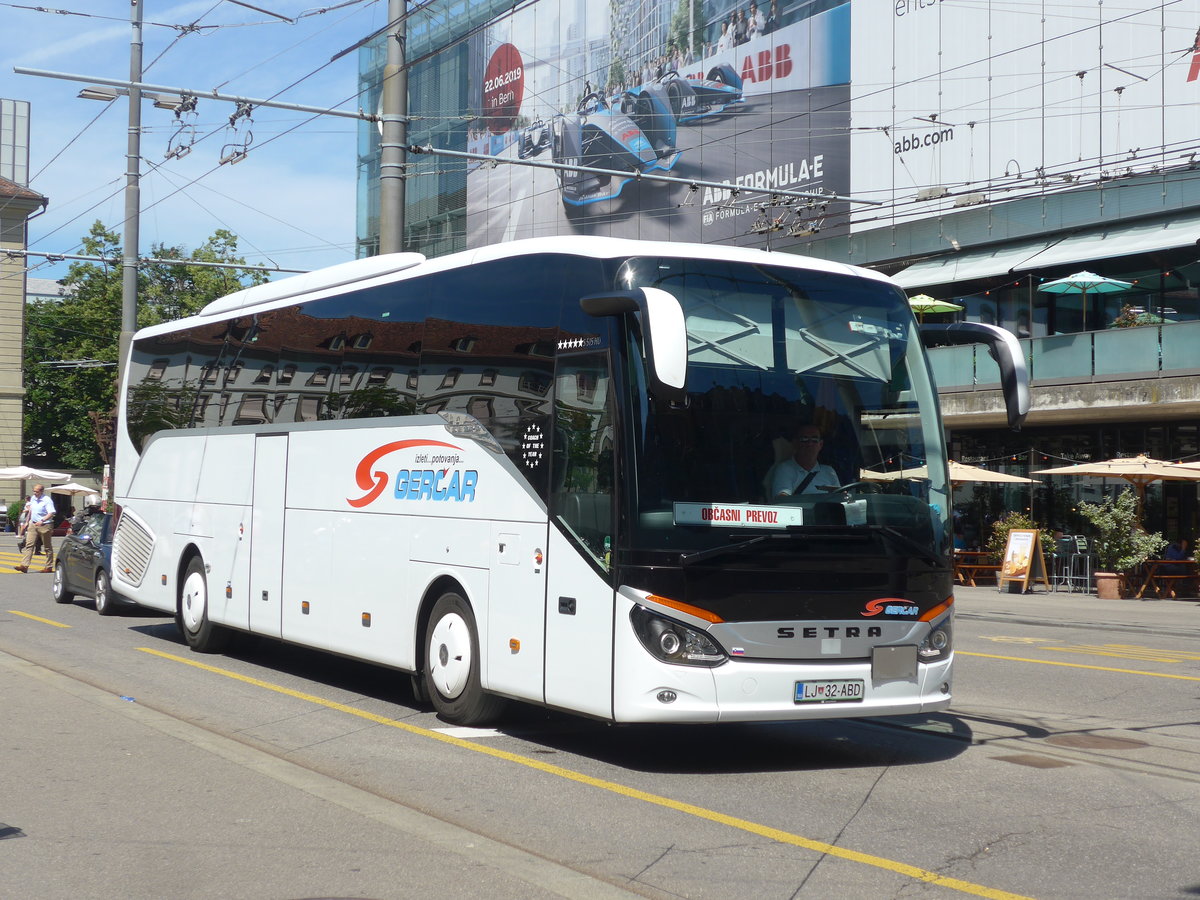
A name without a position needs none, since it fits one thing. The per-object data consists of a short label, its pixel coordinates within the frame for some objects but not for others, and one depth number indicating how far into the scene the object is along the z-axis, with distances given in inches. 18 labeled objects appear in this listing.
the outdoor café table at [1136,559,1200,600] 1127.6
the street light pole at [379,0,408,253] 663.1
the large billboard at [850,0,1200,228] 1272.1
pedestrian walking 1165.1
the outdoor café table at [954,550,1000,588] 1285.7
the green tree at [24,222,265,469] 2805.1
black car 783.7
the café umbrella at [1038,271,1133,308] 1205.1
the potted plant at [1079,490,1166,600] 1112.2
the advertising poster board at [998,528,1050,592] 1179.9
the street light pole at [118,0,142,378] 1061.1
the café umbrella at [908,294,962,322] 1274.6
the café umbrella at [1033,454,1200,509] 1096.8
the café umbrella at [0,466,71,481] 2258.9
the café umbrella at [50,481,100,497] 2190.7
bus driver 334.3
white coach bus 327.6
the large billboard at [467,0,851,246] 1697.8
